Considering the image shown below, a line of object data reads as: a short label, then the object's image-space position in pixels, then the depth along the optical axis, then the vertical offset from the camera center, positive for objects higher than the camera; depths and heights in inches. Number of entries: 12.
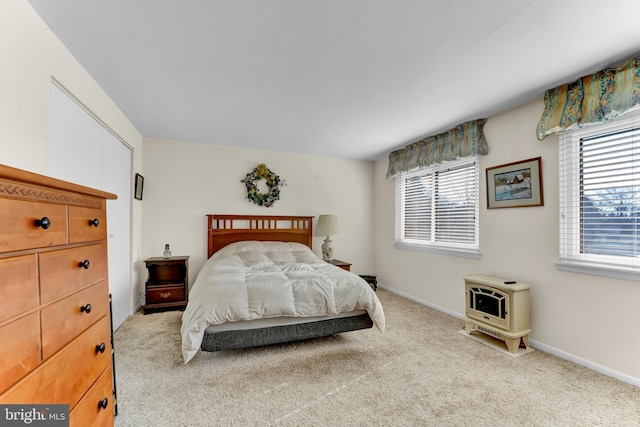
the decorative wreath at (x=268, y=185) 170.2 +16.8
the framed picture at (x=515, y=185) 103.2 +10.0
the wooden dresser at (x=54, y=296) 27.7 -10.1
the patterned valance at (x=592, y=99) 76.8 +33.5
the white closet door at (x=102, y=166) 75.4 +16.0
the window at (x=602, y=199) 82.1 +3.2
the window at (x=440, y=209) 132.3 +1.0
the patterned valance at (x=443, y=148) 123.0 +31.7
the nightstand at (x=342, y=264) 166.9 -31.8
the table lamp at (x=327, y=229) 175.2 -11.1
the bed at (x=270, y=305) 86.8 -31.0
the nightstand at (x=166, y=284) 138.4 -36.3
